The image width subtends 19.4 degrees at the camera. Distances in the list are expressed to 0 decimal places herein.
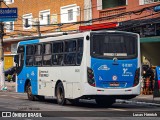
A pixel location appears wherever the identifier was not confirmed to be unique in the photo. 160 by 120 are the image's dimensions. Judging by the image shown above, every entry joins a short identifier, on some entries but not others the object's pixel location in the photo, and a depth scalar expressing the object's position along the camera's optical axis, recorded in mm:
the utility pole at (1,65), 35344
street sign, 34250
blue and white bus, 19234
